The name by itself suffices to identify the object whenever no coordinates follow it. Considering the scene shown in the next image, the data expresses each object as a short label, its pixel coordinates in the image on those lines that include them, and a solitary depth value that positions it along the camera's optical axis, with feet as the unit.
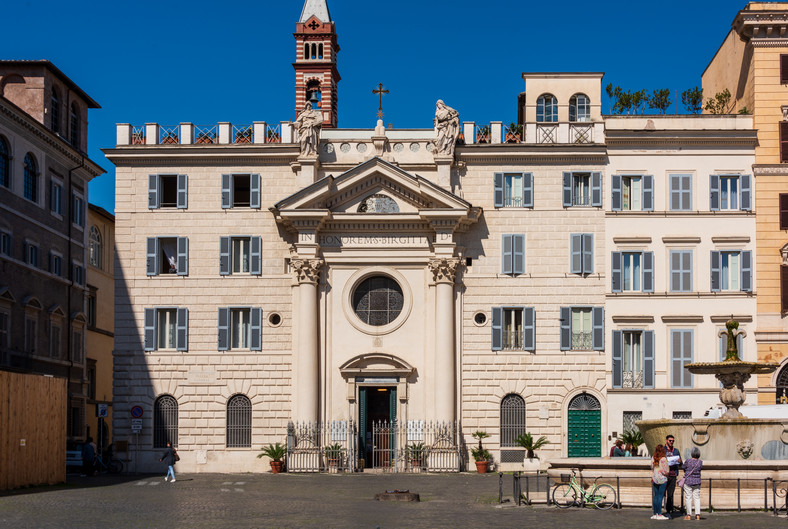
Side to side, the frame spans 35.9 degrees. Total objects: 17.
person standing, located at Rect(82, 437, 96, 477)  155.22
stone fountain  99.50
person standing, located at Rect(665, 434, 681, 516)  88.58
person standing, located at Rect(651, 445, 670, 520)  84.94
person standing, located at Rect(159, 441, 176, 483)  139.03
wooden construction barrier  117.08
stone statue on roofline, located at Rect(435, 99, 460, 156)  159.63
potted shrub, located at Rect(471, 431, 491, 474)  153.38
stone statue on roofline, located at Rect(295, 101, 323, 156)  159.94
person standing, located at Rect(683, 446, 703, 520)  85.15
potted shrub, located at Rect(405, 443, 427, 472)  153.93
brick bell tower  227.40
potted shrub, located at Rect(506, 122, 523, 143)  164.25
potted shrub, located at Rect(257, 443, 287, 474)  153.79
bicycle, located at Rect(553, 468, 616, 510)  91.97
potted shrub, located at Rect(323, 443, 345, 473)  153.48
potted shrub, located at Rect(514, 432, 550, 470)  152.87
